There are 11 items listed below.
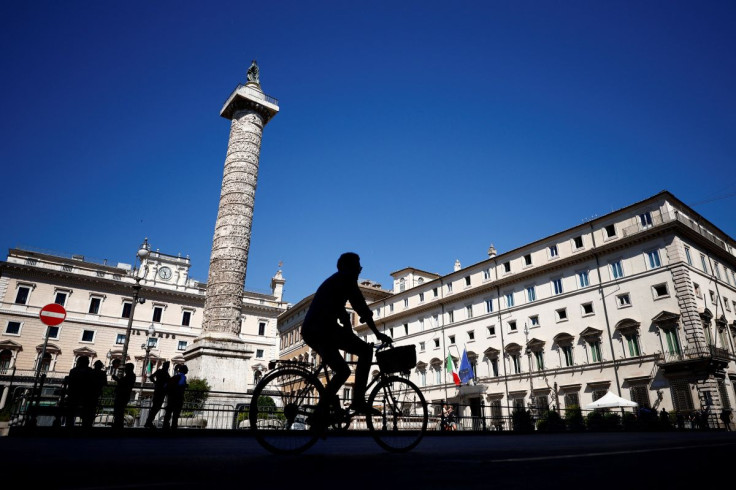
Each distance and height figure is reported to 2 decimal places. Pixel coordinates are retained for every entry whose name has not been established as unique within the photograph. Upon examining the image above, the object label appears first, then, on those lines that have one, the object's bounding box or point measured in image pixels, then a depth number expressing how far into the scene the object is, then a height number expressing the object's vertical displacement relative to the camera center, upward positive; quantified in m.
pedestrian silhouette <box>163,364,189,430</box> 10.99 +0.27
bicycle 4.23 -0.02
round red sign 10.03 +1.88
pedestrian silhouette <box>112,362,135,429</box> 10.98 +0.27
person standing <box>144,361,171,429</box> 11.27 +0.40
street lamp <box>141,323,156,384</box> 23.31 +3.48
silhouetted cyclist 4.31 +0.65
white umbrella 22.79 +0.35
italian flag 34.34 +3.03
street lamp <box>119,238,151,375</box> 16.25 +4.46
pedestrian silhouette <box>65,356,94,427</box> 9.52 +0.23
